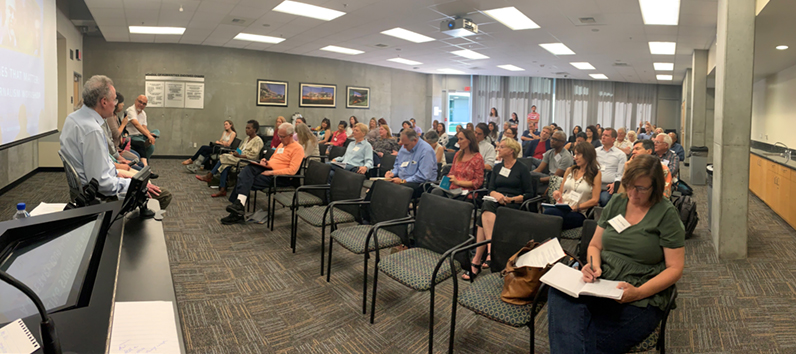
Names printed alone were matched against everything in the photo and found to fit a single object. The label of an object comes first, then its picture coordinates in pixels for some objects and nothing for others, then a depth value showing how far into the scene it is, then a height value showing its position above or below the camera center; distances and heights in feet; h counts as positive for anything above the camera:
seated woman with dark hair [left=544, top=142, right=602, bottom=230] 11.86 -0.97
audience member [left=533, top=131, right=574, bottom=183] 16.95 -0.27
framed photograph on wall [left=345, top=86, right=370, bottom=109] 45.85 +5.24
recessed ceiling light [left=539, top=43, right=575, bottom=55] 31.94 +7.74
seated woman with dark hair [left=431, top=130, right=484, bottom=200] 14.23 -0.59
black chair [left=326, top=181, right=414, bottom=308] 10.55 -1.83
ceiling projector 23.84 +6.80
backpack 15.20 -1.89
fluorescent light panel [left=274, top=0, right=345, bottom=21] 23.36 +7.42
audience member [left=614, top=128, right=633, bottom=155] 23.90 +0.57
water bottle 5.88 -0.97
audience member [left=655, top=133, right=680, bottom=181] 18.17 +0.10
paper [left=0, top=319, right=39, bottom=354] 2.95 -1.36
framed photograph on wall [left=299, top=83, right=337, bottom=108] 42.52 +4.95
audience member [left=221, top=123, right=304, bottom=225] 17.03 -1.02
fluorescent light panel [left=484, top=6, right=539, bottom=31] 23.16 +7.30
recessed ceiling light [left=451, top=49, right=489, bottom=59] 36.36 +8.06
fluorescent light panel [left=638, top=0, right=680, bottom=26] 20.20 +6.92
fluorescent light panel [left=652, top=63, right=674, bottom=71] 40.02 +8.13
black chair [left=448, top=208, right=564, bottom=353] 6.91 -2.21
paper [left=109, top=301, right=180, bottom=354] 3.75 -1.69
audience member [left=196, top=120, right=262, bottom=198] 21.42 -0.48
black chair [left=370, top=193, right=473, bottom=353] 8.55 -2.04
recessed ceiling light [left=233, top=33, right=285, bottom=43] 32.42 +7.98
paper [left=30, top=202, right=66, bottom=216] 6.72 -1.09
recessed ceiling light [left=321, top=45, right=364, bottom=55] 36.27 +8.18
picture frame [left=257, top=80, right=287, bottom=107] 40.16 +4.76
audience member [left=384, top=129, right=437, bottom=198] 15.69 -0.55
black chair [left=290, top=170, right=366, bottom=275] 12.73 -1.58
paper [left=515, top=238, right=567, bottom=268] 7.11 -1.70
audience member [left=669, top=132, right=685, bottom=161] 25.05 +0.44
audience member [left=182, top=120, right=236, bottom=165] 27.17 -0.02
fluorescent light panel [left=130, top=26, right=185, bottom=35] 30.17 +7.77
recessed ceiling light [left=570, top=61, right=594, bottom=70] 41.42 +8.30
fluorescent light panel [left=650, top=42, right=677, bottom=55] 29.71 +7.46
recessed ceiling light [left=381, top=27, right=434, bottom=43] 28.99 +7.70
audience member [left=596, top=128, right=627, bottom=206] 16.33 -0.26
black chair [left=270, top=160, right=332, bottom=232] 14.60 -1.69
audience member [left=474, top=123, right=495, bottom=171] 18.14 +0.00
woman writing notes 6.33 -1.80
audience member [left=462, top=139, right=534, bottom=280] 12.37 -1.03
